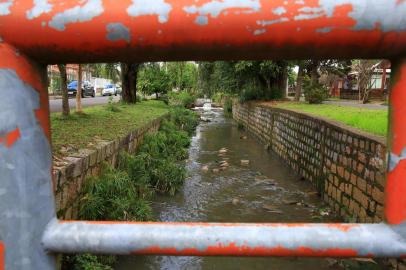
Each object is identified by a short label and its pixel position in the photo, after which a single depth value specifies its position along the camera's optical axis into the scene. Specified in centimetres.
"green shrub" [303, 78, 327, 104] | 1602
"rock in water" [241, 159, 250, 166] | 1099
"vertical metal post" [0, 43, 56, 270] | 82
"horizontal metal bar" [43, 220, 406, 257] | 81
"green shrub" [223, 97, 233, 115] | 2978
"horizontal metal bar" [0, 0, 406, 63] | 75
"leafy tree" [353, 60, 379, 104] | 2396
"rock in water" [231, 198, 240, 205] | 719
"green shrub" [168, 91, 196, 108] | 2726
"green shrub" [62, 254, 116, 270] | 367
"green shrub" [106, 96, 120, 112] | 1179
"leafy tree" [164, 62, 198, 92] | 3578
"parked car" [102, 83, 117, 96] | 3609
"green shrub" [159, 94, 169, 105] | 2363
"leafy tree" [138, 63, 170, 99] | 2273
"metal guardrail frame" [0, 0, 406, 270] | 76
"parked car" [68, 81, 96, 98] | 2872
